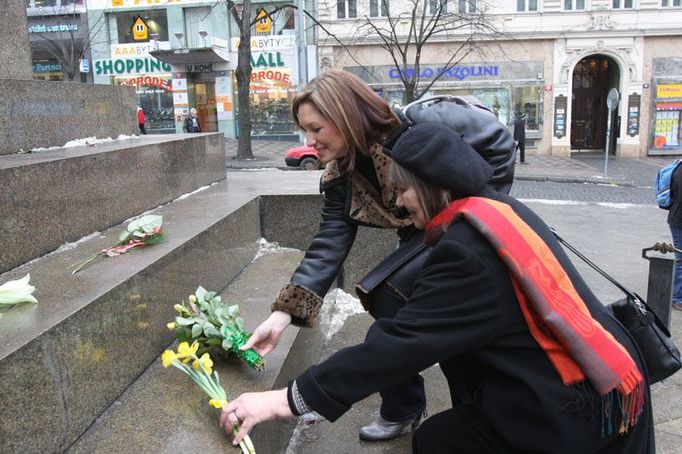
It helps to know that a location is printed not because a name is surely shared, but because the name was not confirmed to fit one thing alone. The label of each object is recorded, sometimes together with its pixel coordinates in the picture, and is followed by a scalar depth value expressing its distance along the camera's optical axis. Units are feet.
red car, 53.31
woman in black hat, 5.10
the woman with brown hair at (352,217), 8.09
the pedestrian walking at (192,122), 79.97
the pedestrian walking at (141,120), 64.40
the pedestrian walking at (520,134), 68.23
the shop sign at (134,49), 90.33
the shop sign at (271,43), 86.12
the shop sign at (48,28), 89.61
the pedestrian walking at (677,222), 18.13
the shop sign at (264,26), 87.15
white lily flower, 7.23
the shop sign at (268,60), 87.04
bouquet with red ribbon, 9.73
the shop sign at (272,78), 87.45
